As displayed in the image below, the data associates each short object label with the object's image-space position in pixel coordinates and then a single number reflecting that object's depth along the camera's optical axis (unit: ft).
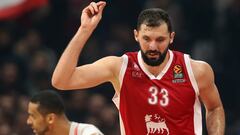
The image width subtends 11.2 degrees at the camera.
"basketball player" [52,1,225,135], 32.75
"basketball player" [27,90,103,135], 34.78
